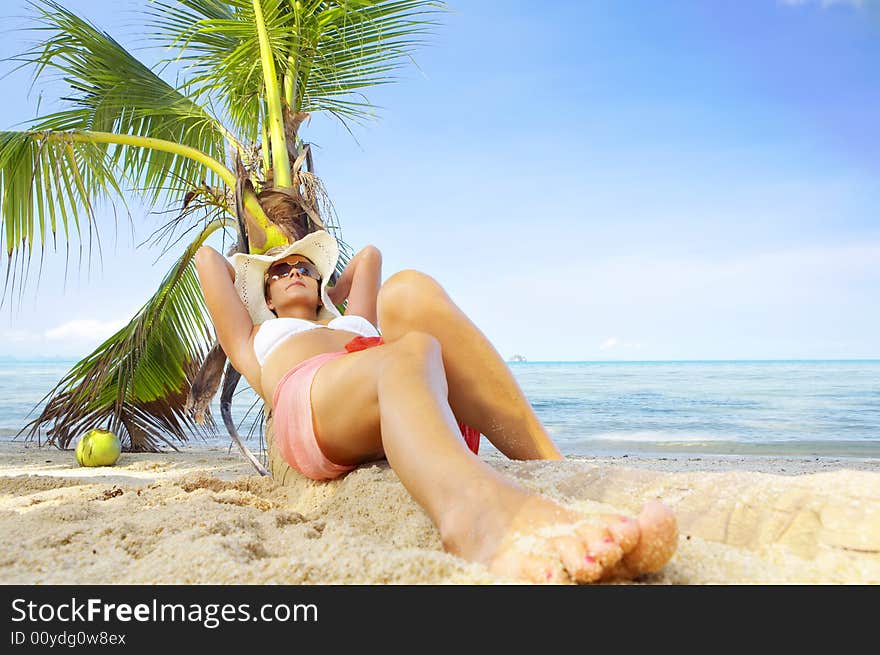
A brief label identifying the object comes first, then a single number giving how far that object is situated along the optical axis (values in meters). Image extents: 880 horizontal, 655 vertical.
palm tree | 3.32
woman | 1.06
